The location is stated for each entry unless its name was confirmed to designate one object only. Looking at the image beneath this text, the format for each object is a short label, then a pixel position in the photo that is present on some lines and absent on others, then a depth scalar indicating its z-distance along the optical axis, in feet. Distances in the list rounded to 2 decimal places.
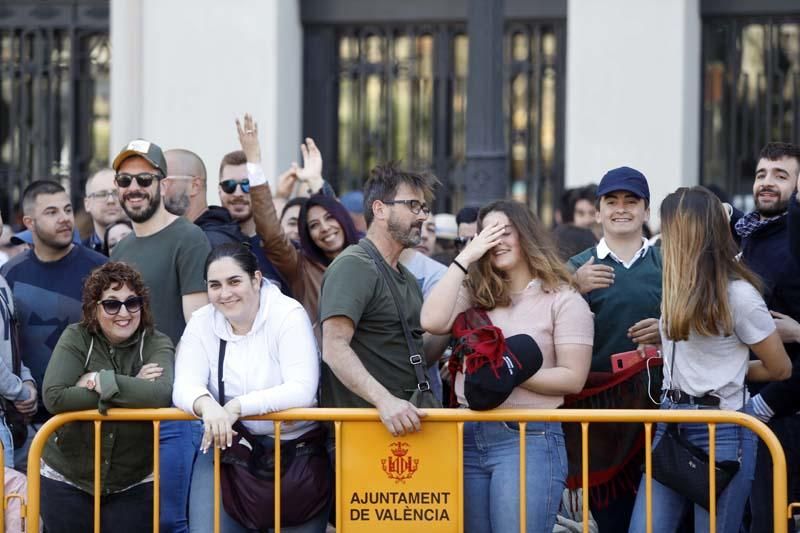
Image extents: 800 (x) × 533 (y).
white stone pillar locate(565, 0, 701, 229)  72.43
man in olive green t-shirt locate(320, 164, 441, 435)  34.53
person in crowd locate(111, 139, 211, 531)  40.27
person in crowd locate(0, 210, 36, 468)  39.99
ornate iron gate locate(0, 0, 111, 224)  82.64
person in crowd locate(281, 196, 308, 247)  51.29
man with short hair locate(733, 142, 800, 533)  37.50
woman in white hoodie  35.12
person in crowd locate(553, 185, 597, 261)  59.72
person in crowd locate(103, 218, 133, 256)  52.03
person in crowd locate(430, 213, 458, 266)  60.85
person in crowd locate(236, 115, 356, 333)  43.52
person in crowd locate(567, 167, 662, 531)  37.45
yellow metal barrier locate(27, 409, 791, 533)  33.12
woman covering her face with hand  34.30
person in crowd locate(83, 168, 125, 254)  55.01
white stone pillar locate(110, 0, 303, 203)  76.79
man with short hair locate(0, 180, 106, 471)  43.73
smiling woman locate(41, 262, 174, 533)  35.63
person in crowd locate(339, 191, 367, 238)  53.93
